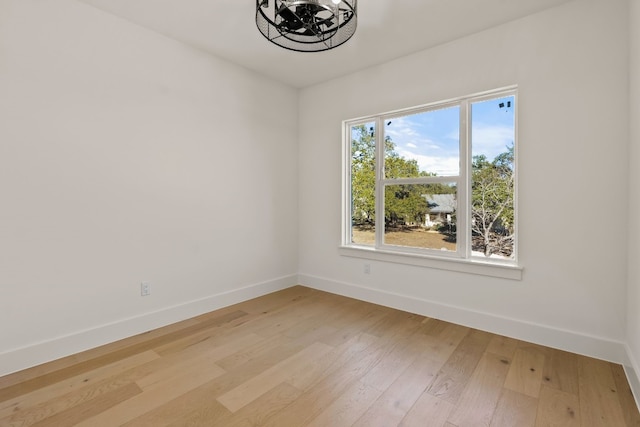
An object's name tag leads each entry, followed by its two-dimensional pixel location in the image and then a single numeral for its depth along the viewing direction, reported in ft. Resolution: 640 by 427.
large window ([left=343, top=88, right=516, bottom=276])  9.07
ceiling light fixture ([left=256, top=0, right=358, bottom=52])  5.82
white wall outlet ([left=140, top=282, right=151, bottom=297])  8.90
